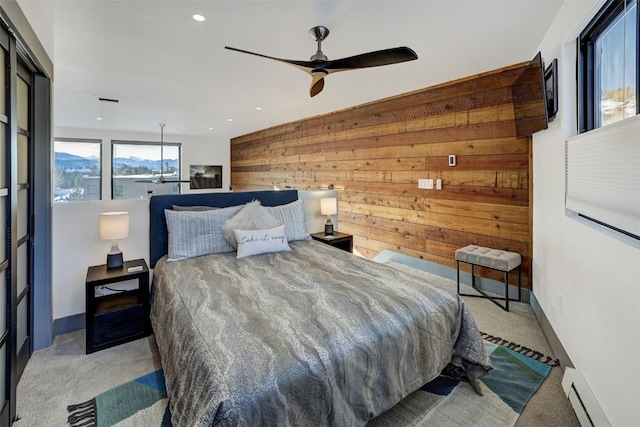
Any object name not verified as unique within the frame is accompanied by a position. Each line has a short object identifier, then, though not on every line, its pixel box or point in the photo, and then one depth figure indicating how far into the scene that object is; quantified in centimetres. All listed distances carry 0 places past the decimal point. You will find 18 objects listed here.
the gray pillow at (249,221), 294
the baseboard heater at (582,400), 158
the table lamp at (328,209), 403
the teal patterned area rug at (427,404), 171
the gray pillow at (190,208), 305
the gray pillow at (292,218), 340
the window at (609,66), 151
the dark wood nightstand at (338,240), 383
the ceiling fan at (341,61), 207
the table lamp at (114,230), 255
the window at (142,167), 792
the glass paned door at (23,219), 206
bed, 121
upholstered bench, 310
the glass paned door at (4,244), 154
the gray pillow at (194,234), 276
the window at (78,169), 739
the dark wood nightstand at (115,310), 235
